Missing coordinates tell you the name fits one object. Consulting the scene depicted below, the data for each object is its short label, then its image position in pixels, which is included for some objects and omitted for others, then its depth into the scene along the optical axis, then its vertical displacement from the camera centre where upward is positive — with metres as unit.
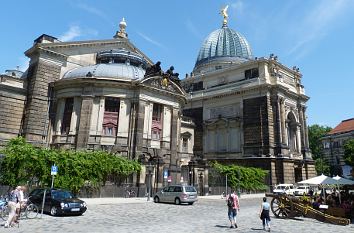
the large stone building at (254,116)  50.09 +12.56
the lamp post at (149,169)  32.45 +1.87
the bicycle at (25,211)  15.84 -1.44
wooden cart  18.34 -1.00
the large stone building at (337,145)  78.50 +12.19
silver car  26.52 -0.56
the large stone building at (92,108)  36.97 +9.15
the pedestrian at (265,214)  14.15 -1.02
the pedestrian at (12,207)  13.40 -1.04
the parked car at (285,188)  41.71 +0.49
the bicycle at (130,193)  31.75 -0.67
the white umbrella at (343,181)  22.59 +0.88
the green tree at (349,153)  55.42 +7.23
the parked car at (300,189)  40.34 +0.41
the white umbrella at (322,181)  23.06 +0.86
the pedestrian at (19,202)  14.02 -0.91
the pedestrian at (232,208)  14.94 -0.83
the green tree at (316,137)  82.56 +14.37
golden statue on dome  74.18 +40.38
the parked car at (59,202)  17.45 -1.02
